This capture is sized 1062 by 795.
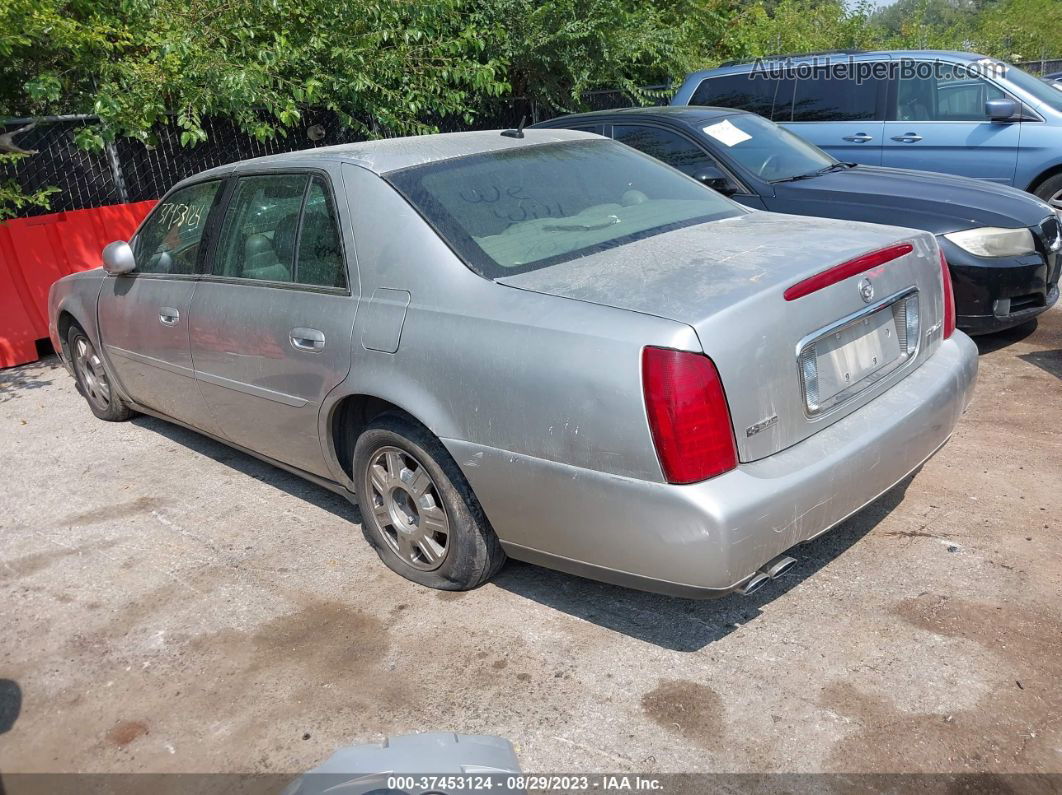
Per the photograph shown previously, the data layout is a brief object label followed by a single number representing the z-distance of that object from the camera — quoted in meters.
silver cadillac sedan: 2.88
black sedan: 5.76
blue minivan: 8.20
